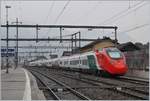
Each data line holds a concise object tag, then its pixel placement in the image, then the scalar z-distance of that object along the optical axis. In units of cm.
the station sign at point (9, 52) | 4770
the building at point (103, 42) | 4944
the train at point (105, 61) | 3484
